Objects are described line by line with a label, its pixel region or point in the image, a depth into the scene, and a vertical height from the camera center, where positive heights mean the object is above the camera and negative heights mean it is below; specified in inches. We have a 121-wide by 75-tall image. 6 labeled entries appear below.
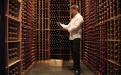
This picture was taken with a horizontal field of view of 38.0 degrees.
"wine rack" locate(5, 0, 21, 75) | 150.1 +1.9
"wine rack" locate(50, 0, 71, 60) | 289.7 +10.0
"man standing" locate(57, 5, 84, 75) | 202.8 +3.6
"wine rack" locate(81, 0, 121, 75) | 137.6 +1.6
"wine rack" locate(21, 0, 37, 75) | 193.3 +4.8
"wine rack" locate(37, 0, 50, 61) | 291.3 +11.7
